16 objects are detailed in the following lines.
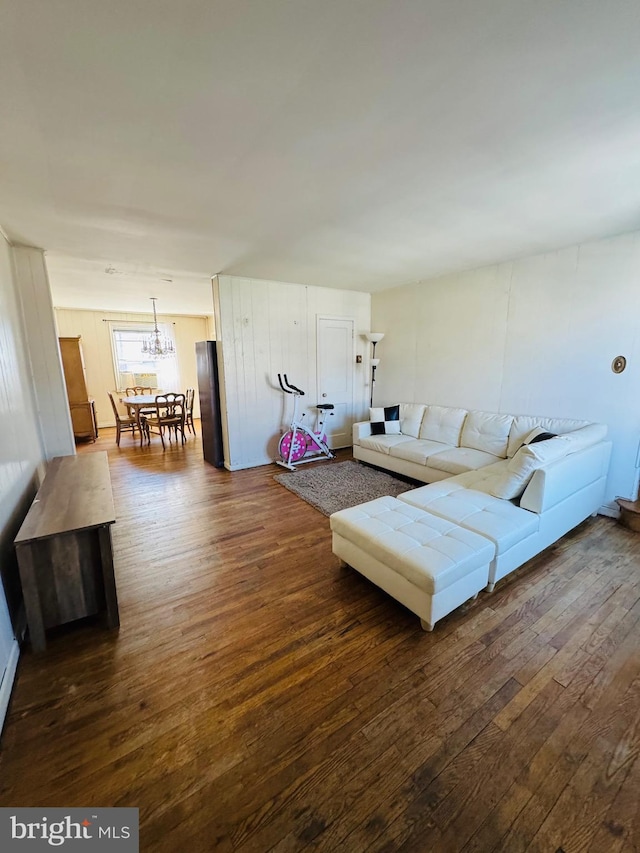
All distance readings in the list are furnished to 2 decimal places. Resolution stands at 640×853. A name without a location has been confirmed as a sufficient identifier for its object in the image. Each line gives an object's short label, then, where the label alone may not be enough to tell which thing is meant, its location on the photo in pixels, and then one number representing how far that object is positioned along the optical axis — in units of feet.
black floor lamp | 17.12
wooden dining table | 20.86
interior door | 17.63
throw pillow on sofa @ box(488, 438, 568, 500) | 8.14
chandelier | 22.63
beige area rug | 11.96
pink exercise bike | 15.96
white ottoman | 6.06
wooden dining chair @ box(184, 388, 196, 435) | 23.43
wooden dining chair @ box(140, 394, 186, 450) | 20.43
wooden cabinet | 19.81
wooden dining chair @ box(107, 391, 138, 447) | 20.73
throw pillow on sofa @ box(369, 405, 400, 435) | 15.81
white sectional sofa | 6.28
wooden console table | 5.85
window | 25.17
